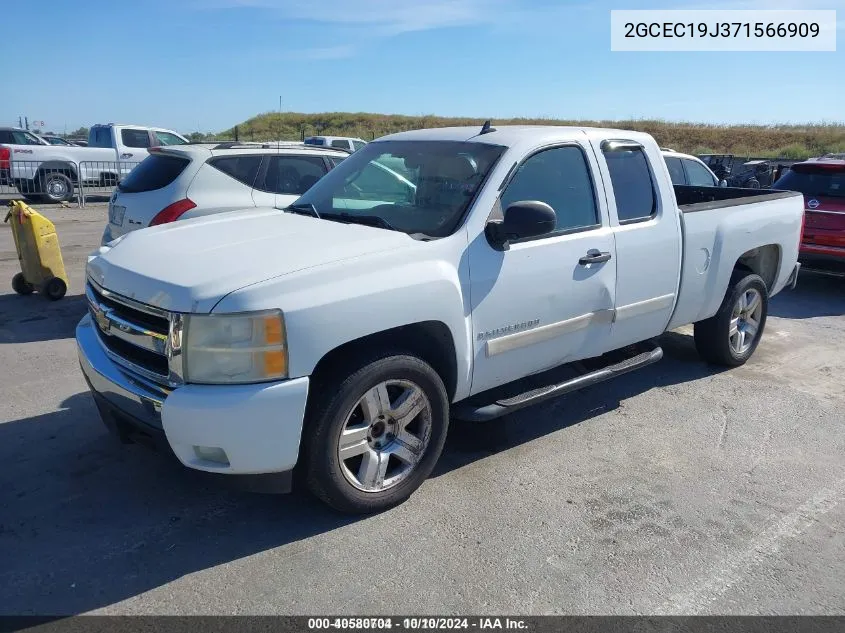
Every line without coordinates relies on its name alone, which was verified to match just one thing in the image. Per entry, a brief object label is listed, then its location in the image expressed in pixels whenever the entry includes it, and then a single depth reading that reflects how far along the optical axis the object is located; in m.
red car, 9.04
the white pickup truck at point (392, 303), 3.09
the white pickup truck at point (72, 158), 16.94
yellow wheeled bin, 7.71
